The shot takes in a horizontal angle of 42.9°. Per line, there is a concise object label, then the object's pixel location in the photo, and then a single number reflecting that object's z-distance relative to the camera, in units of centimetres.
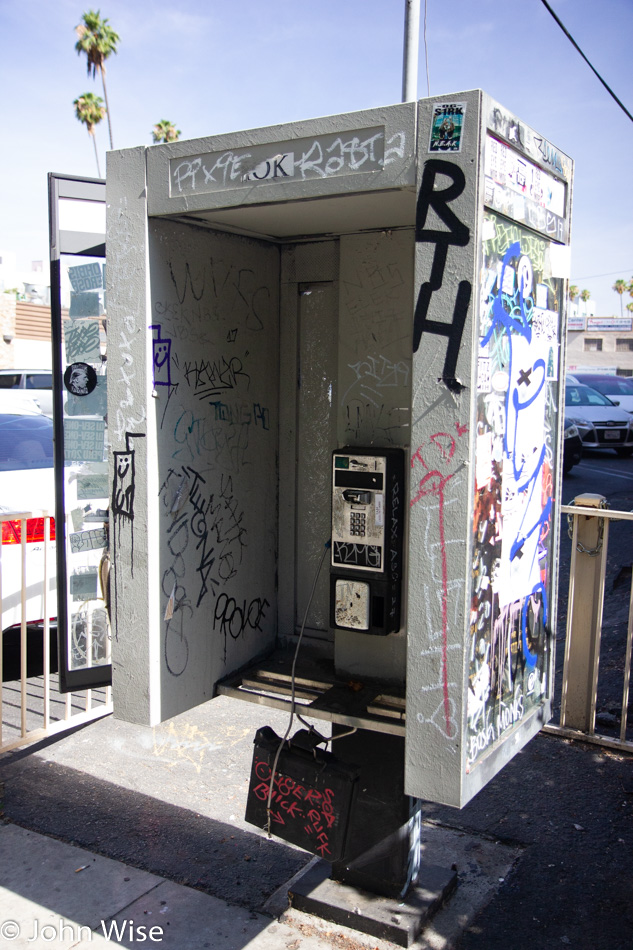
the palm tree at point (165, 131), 2938
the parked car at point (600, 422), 1418
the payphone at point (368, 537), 279
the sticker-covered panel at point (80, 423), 376
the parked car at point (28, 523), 445
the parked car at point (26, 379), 1109
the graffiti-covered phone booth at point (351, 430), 224
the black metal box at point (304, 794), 263
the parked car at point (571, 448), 1237
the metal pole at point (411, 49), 586
